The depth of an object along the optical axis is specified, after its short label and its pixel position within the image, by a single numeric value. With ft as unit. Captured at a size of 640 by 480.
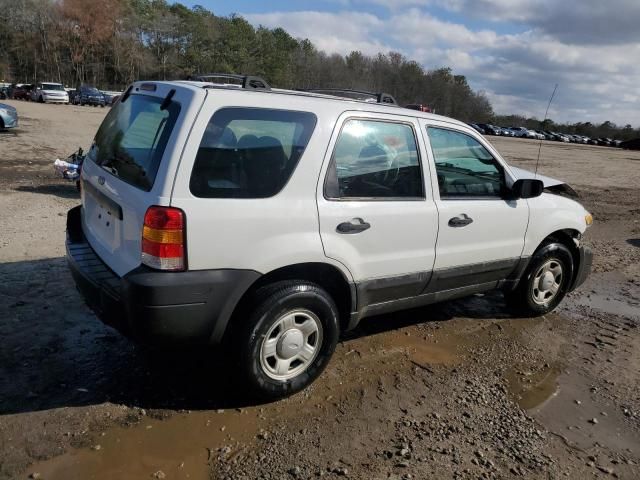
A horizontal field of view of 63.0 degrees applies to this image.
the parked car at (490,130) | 222.63
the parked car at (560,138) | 229.45
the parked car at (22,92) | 162.09
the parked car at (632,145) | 175.94
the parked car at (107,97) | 173.68
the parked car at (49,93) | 151.43
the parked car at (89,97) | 167.32
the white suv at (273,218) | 9.45
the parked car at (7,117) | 54.80
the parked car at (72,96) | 173.27
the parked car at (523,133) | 233.96
